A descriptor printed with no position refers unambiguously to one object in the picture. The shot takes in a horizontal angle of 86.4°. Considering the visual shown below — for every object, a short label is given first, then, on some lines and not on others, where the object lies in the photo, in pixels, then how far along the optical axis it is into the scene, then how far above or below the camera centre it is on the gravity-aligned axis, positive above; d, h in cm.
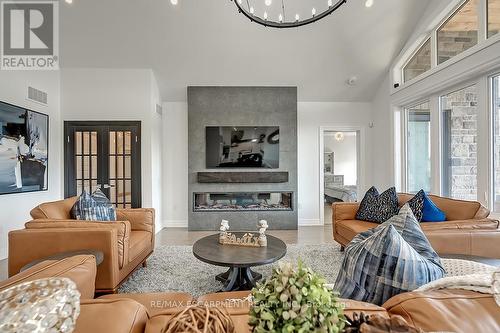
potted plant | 56 -30
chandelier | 237 +138
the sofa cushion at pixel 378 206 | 341 -53
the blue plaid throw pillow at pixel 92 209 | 279 -45
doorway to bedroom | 1030 +35
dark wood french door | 484 +11
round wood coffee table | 233 -83
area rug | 273 -122
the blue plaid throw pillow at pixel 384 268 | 100 -40
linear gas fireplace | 534 -70
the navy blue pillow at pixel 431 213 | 275 -50
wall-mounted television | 529 +39
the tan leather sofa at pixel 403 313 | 68 -40
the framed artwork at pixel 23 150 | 363 +27
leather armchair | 228 -65
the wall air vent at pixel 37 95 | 408 +114
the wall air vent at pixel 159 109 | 524 +116
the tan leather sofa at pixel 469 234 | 219 -57
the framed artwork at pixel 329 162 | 1032 +16
